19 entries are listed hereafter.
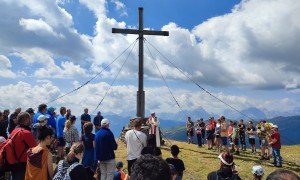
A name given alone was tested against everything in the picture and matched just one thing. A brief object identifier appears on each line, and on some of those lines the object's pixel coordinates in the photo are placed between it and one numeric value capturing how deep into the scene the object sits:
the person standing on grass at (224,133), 15.66
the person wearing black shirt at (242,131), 17.72
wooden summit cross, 13.52
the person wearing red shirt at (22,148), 5.66
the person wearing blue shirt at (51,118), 10.50
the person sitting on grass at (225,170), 5.32
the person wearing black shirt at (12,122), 11.48
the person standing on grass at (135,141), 7.52
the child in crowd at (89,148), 8.07
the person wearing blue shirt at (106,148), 7.59
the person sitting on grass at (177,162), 5.91
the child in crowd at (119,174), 7.60
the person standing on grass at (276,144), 13.59
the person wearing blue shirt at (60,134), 10.12
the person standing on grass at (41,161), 4.97
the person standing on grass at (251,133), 16.61
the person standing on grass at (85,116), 13.94
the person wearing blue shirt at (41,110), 9.62
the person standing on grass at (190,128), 19.35
